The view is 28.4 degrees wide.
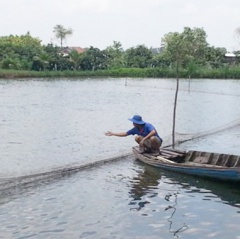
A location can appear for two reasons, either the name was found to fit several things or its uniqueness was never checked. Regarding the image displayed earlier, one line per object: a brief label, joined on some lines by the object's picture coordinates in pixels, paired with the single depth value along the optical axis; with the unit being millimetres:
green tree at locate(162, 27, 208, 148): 79562
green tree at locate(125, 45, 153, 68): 84375
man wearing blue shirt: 13930
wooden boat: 11797
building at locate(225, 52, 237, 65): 95619
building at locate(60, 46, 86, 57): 86862
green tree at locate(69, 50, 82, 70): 76106
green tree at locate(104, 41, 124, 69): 82962
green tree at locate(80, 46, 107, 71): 77800
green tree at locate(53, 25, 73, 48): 90875
